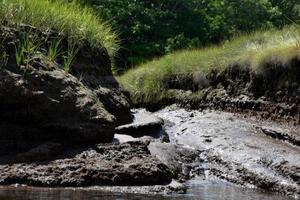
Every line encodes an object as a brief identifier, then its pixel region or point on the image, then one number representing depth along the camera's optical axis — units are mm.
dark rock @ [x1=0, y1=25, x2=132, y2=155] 7539
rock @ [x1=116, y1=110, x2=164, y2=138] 9273
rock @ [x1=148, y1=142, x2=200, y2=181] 7530
